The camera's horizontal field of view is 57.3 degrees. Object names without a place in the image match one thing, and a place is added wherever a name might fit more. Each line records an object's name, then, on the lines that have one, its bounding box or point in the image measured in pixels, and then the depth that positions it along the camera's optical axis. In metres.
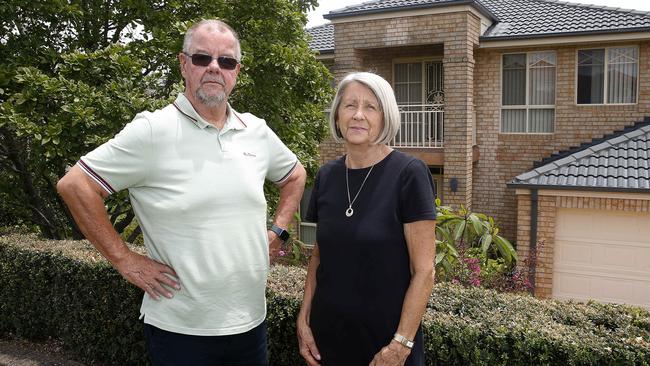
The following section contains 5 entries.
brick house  12.81
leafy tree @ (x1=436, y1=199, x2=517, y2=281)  6.75
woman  2.50
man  2.64
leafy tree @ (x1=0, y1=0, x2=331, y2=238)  5.40
